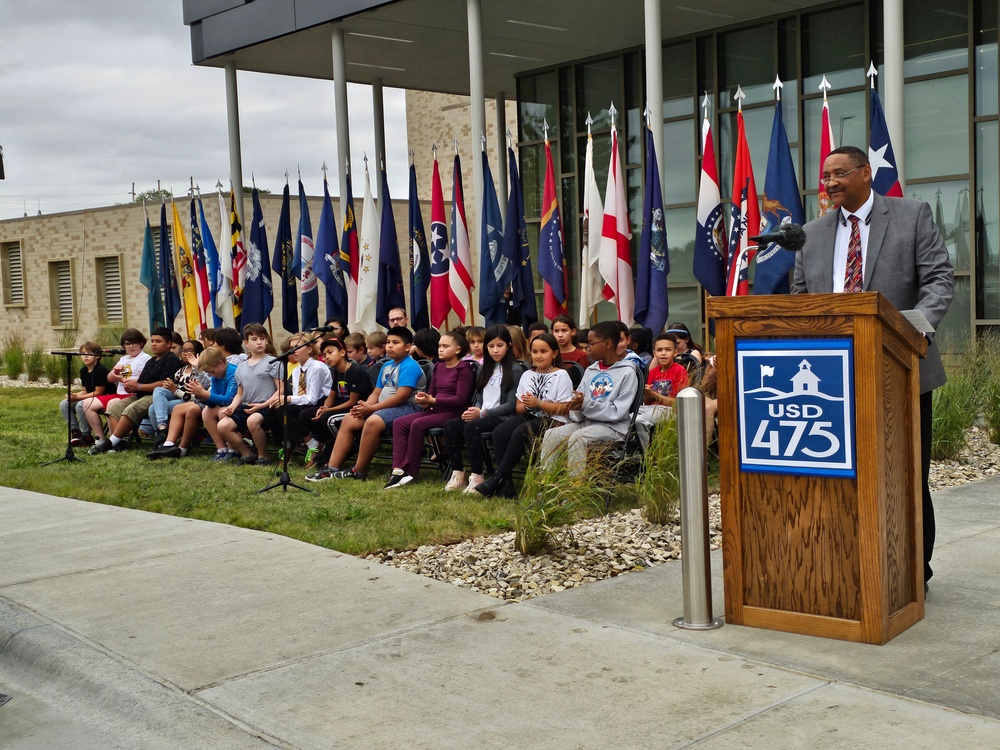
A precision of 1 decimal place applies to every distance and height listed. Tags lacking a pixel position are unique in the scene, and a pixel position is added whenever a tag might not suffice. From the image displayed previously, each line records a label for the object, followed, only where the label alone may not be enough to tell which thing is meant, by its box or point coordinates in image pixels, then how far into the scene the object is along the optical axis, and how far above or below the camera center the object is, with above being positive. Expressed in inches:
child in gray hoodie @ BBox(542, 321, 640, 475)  338.0 -26.2
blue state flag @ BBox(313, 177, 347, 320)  652.1 +36.7
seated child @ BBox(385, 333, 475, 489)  394.0 -32.2
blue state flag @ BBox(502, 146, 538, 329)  573.9 +32.1
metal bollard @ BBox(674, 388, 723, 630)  200.1 -37.3
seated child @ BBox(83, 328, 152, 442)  544.1 -21.0
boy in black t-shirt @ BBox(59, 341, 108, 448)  557.9 -31.6
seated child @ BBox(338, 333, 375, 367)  489.4 -11.1
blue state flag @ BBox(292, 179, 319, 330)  672.4 +34.5
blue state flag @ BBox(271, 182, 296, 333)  697.6 +41.4
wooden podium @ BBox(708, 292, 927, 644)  182.1 -34.7
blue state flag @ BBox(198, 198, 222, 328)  724.0 +40.7
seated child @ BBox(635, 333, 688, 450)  368.5 -22.8
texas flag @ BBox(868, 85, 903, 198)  441.7 +59.8
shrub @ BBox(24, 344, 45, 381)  1048.2 -28.7
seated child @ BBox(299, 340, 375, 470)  439.2 -30.7
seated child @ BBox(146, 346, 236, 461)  485.4 -34.5
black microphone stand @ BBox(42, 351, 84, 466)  493.1 -53.9
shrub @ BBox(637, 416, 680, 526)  293.4 -47.3
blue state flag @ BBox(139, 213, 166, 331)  778.2 +35.3
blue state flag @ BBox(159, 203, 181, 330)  755.4 +35.7
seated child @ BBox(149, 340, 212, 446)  520.1 -32.3
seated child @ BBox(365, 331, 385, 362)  488.1 -10.5
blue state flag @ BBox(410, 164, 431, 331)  611.5 +31.4
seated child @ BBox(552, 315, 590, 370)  410.6 -9.6
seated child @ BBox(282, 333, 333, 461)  454.6 -29.9
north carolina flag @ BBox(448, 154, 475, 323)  590.2 +31.4
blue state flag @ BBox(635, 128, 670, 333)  501.0 +25.7
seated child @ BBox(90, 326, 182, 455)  531.2 -30.1
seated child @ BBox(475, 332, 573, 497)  350.0 -30.8
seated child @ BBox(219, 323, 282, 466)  474.9 -29.0
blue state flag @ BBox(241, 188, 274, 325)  700.0 +26.8
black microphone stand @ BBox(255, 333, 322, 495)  384.8 -53.0
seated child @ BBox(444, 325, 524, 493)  372.5 -31.4
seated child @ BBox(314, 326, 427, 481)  413.7 -33.3
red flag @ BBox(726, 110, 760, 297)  478.0 +43.9
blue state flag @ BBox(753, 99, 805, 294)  490.0 +55.0
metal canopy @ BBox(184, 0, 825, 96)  627.8 +179.4
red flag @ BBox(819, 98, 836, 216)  466.9 +72.6
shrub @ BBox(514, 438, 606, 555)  262.7 -46.0
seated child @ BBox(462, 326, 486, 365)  402.6 -8.6
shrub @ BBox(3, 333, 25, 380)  1080.2 -26.9
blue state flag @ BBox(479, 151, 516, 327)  564.7 +29.7
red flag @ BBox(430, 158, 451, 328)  597.6 +32.9
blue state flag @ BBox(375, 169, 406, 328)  625.9 +28.2
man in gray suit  204.2 +10.5
